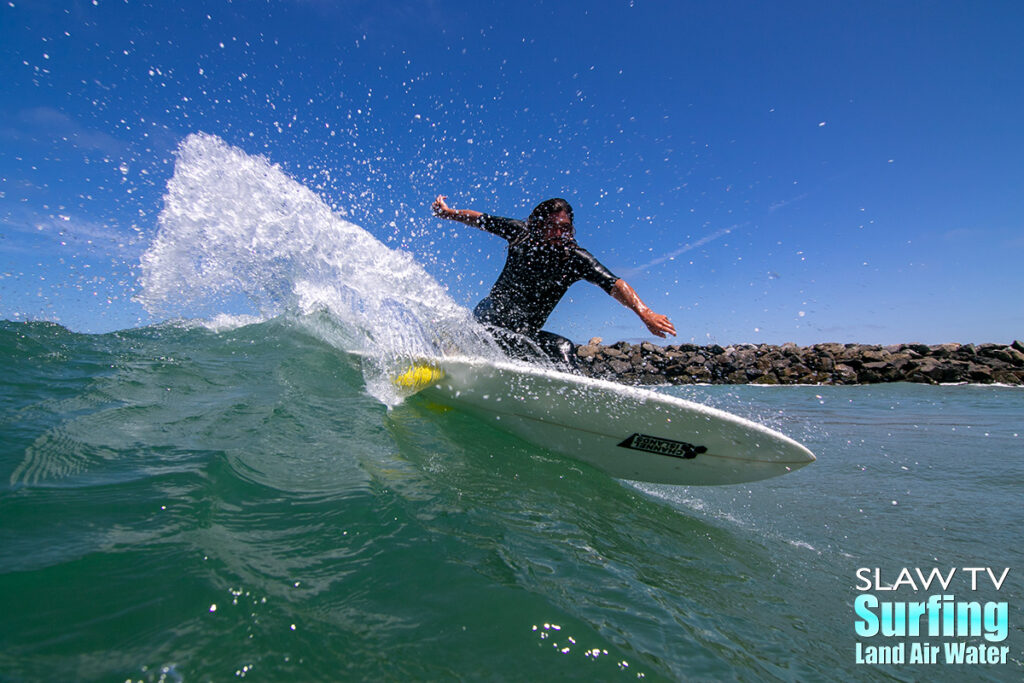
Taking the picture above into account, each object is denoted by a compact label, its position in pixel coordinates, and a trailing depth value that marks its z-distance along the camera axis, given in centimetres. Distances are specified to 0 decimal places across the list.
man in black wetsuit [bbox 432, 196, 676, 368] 383
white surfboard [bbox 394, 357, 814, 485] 294
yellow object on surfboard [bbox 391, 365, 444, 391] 411
